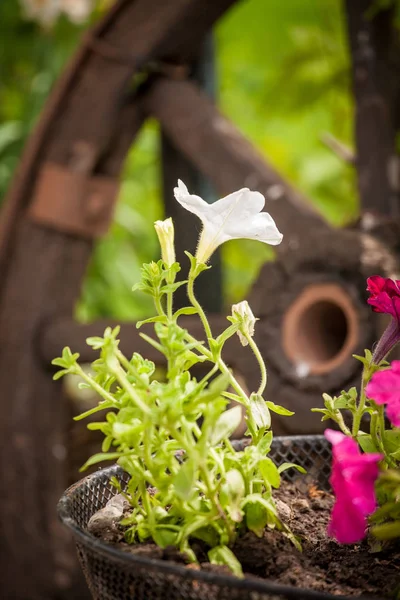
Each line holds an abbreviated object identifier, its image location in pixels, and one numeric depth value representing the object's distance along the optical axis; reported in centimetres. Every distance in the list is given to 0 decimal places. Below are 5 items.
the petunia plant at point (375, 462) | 91
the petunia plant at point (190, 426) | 92
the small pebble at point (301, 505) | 103
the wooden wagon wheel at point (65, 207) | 183
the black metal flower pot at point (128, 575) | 87
